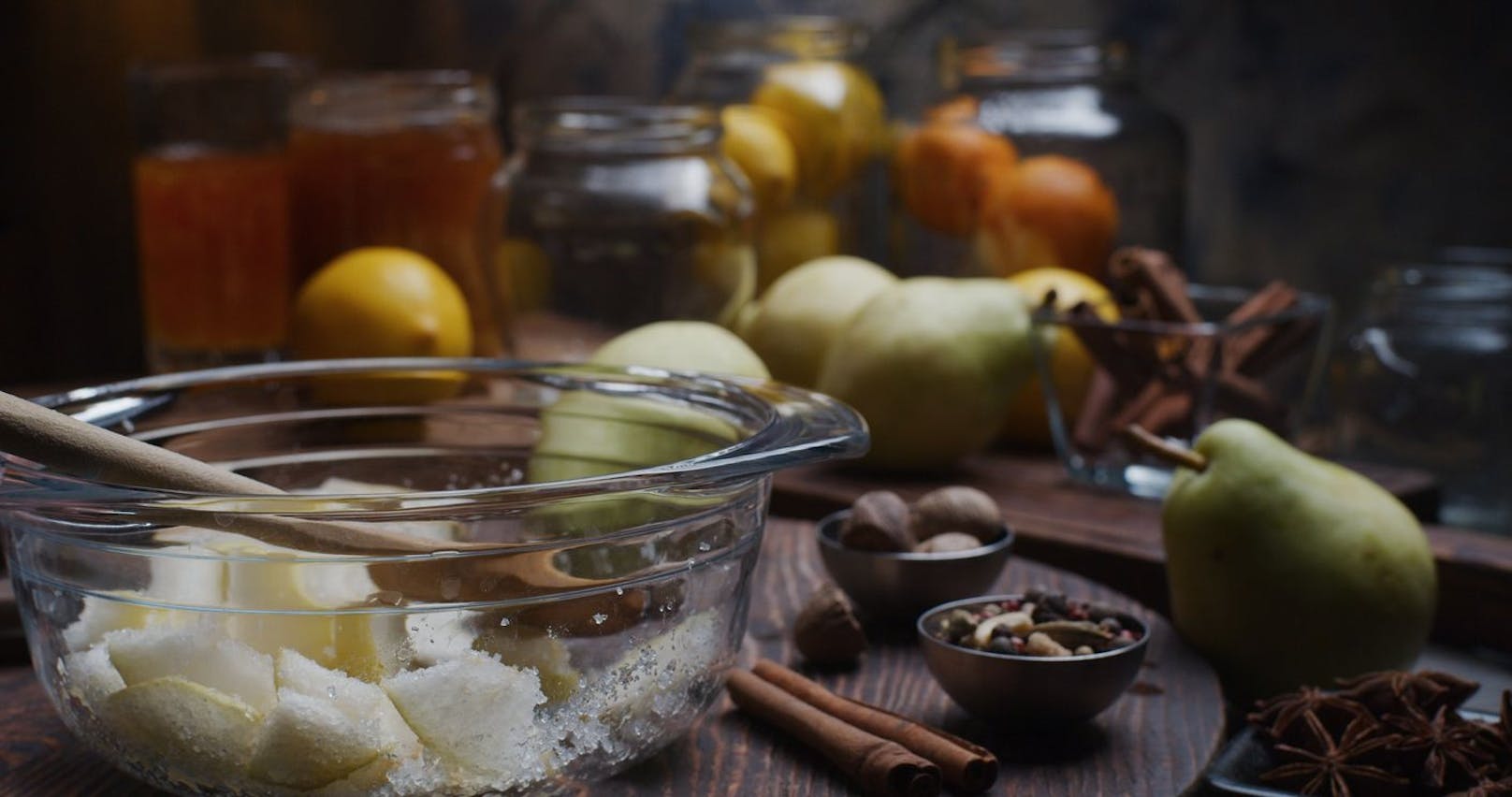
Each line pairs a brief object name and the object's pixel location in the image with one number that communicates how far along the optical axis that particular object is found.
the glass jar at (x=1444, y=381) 1.22
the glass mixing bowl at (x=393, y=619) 0.61
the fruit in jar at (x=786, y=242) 1.65
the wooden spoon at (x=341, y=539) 0.62
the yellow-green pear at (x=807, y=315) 1.40
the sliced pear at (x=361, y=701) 0.61
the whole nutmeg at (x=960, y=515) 0.95
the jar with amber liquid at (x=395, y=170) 1.59
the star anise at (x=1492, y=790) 0.70
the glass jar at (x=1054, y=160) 1.50
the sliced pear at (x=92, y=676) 0.66
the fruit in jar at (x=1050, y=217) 1.50
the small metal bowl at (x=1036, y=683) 0.72
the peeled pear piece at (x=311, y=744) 0.60
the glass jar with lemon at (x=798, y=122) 1.63
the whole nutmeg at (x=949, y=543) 0.92
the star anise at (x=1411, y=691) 0.80
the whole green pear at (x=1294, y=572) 0.87
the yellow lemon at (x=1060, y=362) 1.36
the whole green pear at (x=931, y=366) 1.28
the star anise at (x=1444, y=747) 0.74
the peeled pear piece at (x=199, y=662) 0.63
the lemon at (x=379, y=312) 1.41
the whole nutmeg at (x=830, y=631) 0.85
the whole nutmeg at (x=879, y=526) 0.92
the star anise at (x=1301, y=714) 0.78
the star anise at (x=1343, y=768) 0.73
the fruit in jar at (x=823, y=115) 1.63
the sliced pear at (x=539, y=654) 0.65
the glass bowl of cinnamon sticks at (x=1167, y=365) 1.24
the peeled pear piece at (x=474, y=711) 0.62
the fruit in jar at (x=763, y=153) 1.60
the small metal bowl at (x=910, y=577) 0.90
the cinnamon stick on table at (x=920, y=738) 0.68
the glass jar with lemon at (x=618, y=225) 1.42
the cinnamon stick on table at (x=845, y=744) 0.66
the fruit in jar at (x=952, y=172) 1.54
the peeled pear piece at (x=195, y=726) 0.62
